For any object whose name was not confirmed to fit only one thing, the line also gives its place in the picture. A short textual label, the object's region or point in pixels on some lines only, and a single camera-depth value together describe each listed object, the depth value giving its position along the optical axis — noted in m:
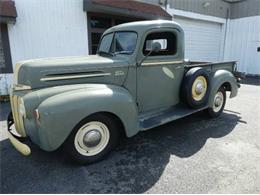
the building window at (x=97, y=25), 8.45
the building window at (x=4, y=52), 6.75
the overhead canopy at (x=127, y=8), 7.63
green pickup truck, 2.60
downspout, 13.76
